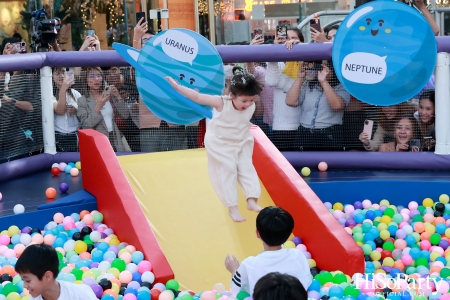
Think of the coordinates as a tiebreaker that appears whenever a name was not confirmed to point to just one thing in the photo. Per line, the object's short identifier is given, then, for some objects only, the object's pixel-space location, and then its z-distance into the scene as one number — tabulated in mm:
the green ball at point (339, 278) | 4531
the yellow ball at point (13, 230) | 5379
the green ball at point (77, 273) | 4602
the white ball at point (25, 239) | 5242
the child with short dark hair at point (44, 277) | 3137
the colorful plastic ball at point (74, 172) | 6773
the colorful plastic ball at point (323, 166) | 6598
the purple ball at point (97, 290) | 4398
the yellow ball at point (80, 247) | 5207
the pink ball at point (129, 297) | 4405
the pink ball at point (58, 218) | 5602
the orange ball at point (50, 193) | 5984
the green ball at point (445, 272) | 4766
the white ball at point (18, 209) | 5523
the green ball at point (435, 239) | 5434
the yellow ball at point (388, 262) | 5223
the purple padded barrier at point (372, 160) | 6367
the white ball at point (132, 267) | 4789
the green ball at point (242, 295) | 3740
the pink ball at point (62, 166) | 6880
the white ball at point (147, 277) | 4699
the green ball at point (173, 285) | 4617
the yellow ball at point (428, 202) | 5941
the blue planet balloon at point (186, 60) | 5410
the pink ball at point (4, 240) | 5270
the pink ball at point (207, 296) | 4289
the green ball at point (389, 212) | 5826
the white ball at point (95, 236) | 5324
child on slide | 4219
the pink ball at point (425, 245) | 5398
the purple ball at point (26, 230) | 5410
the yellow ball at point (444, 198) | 5918
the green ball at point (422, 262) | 5141
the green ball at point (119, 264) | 4832
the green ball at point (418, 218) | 5754
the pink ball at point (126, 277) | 4723
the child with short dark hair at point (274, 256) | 3436
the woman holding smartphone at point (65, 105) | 6840
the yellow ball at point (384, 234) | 5527
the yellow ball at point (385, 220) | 5722
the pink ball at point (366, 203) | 6027
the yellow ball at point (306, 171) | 6430
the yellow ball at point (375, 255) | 5316
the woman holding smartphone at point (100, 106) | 6750
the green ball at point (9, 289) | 4469
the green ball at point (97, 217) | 5617
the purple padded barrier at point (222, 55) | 6281
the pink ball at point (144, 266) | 4770
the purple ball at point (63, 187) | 6121
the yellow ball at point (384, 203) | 6031
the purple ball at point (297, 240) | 5238
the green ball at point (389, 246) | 5426
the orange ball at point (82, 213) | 5688
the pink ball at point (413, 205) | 5938
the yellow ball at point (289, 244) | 5051
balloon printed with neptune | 5090
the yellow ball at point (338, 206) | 6031
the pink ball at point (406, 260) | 5195
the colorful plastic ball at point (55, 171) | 6793
